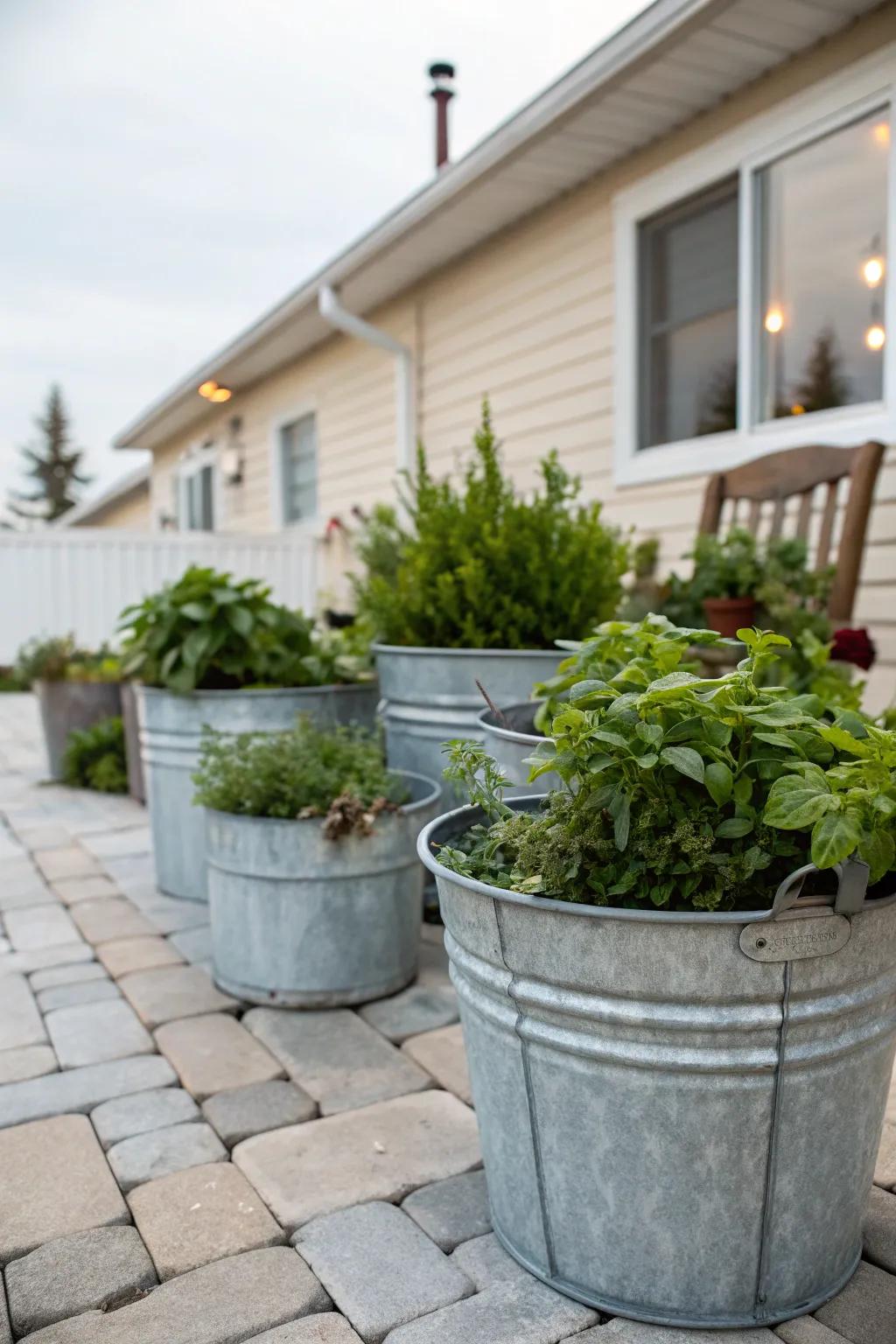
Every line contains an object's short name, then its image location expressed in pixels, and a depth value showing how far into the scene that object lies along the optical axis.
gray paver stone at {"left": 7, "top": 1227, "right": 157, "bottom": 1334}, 1.34
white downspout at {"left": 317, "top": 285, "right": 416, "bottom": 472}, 6.34
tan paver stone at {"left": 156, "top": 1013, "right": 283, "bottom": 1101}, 1.97
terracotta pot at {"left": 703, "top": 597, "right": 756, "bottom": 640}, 3.11
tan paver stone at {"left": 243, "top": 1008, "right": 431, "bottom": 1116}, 1.92
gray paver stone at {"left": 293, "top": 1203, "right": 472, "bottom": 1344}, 1.33
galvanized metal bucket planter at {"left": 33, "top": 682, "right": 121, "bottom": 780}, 5.12
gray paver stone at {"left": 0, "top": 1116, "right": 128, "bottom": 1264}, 1.51
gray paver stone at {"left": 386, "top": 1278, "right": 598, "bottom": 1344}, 1.27
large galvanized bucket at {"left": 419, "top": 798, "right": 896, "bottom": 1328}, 1.16
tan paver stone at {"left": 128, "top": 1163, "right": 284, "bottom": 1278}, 1.45
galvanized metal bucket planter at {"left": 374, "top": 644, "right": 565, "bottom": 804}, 2.45
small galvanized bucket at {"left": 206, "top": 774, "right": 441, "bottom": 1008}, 2.24
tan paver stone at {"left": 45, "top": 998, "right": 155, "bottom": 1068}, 2.10
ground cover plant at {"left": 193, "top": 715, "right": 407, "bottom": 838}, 2.26
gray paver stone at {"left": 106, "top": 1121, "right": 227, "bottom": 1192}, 1.66
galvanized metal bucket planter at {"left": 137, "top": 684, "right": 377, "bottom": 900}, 2.87
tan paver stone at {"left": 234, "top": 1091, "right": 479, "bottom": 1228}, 1.59
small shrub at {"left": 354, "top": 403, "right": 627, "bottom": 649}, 2.67
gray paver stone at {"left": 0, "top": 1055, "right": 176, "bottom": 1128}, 1.88
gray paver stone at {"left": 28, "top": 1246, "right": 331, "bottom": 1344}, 1.28
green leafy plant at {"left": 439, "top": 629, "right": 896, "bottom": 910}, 1.19
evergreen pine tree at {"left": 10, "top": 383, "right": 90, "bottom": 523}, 41.78
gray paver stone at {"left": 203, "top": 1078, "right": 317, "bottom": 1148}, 1.79
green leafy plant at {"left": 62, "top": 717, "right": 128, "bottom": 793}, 5.00
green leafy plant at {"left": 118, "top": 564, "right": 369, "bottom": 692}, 2.92
